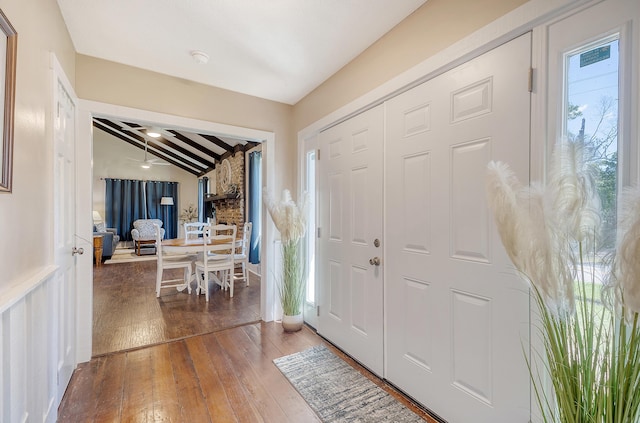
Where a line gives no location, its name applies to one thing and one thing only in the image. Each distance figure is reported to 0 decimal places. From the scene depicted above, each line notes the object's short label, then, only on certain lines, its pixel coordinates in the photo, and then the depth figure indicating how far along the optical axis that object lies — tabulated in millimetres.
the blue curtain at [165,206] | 9430
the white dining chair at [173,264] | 3953
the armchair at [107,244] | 6513
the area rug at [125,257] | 6649
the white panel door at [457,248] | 1298
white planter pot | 2799
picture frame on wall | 992
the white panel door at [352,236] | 2061
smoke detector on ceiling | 2221
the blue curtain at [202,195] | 9062
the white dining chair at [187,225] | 4500
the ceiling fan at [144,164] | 8496
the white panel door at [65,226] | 1691
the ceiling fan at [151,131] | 6051
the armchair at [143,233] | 7595
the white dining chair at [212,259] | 3873
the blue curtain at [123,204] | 8828
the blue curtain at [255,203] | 5359
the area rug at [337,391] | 1649
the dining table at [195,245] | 3889
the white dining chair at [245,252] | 4508
